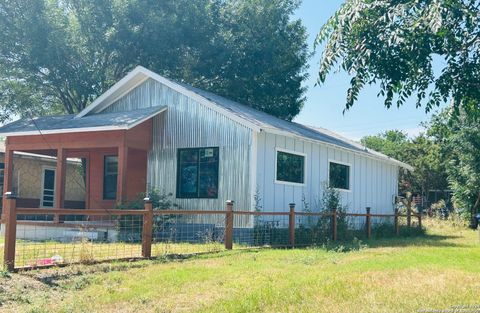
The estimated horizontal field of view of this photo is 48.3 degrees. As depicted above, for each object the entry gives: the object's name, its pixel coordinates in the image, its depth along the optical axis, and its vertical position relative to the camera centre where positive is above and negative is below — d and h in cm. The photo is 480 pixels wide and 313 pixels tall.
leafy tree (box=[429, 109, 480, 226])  2372 +193
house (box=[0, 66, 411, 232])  1541 +166
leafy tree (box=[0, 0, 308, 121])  2330 +722
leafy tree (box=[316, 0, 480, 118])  575 +184
